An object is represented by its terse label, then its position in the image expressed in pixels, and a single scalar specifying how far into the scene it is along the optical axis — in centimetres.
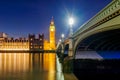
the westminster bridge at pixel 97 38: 749
